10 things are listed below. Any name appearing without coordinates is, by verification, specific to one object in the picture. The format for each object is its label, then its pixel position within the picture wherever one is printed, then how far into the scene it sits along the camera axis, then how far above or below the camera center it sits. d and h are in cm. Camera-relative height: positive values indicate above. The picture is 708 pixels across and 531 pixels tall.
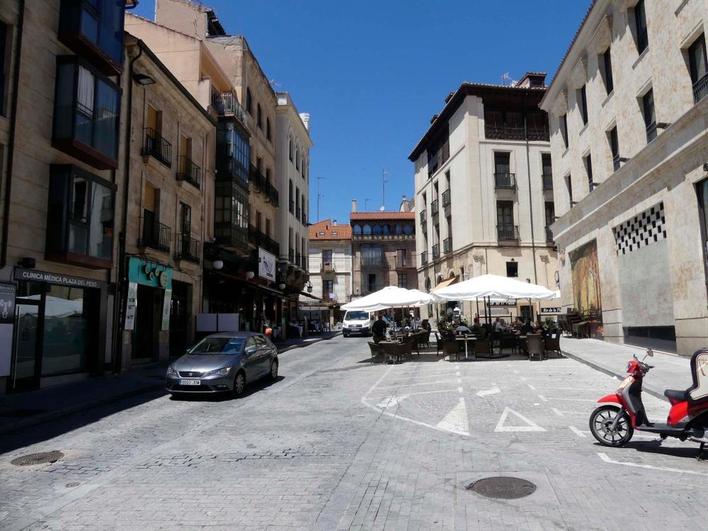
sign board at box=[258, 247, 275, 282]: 2989 +361
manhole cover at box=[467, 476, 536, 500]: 502 -156
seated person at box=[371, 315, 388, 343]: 1992 -14
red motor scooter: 613 -105
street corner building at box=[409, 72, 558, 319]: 3588 +941
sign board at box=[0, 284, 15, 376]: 1195 +8
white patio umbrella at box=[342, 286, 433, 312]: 1953 +97
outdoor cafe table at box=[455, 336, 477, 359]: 1836 -41
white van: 3897 +17
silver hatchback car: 1142 -86
